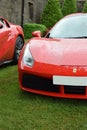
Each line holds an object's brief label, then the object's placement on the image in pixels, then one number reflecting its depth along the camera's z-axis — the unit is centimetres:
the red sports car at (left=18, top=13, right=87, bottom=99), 471
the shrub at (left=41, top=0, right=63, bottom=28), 1931
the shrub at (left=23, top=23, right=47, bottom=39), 1565
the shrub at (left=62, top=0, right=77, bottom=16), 2089
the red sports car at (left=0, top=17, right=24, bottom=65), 717
